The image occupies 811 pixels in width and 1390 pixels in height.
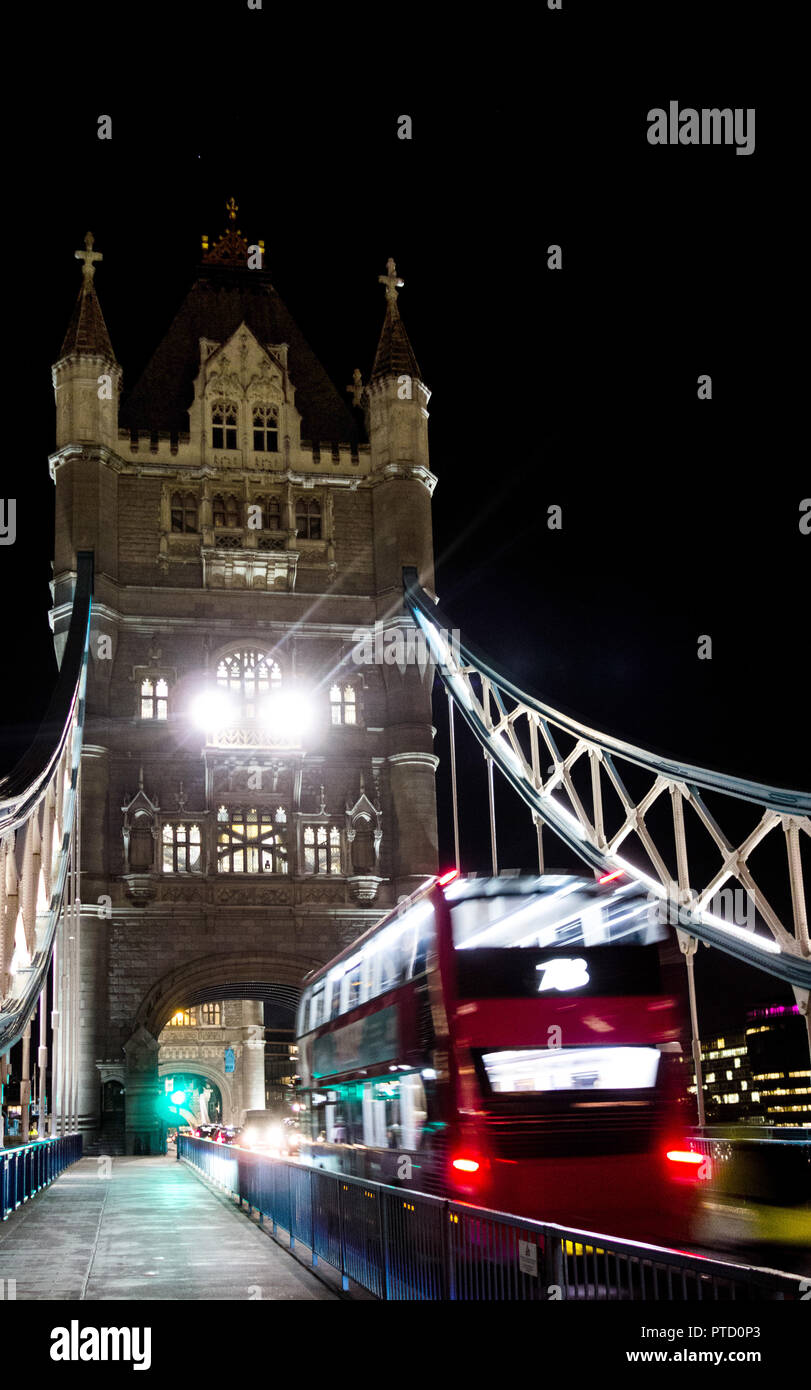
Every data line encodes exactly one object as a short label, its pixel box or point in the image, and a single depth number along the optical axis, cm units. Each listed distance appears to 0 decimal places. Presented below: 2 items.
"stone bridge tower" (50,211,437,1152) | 3906
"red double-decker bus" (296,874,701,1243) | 1202
